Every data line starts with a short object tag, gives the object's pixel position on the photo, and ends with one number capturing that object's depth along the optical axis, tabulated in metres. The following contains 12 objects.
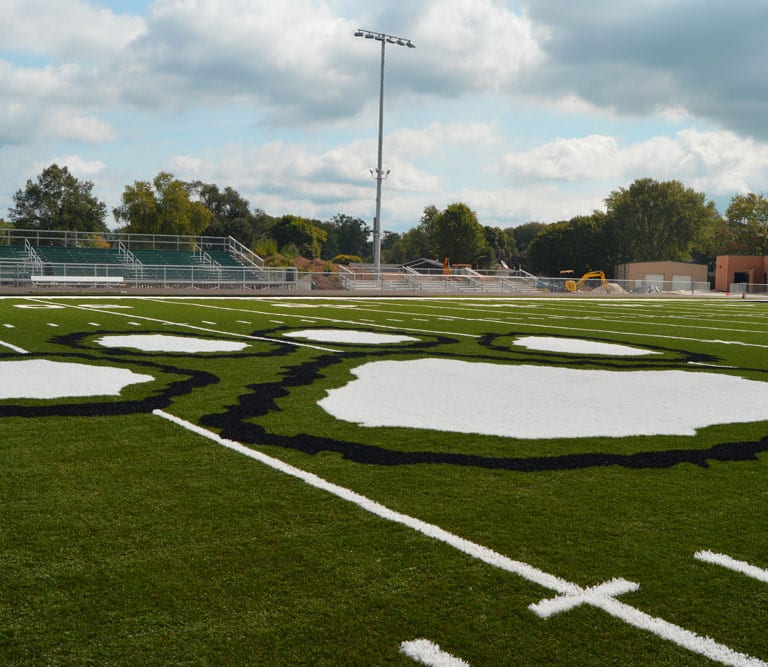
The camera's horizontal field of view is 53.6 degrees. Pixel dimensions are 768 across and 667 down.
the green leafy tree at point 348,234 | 140.75
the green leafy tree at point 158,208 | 55.69
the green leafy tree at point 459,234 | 87.31
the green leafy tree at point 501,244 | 118.69
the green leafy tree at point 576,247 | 93.44
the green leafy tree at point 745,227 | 87.75
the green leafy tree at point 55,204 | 61.44
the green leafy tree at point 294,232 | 93.38
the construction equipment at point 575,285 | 50.97
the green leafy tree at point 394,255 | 119.25
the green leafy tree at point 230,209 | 75.44
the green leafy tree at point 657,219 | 91.62
